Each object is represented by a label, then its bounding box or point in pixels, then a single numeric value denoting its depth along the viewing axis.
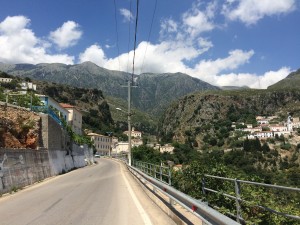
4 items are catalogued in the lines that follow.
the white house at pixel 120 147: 116.59
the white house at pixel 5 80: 88.34
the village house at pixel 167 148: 112.06
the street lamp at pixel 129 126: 30.54
